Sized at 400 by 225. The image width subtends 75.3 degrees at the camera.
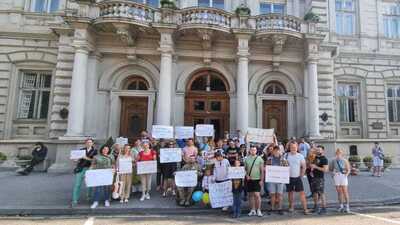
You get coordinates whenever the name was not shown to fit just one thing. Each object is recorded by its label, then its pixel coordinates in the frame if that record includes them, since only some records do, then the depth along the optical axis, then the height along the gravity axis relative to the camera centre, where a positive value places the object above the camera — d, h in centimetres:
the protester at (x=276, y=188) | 722 -124
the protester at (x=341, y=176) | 744 -88
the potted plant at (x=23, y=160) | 1349 -130
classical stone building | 1335 +392
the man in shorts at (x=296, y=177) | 716 -91
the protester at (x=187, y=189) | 762 -145
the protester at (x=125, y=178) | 784 -120
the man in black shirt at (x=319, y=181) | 729 -102
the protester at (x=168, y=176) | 851 -119
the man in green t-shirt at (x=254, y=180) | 701 -102
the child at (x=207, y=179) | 752 -110
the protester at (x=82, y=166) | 745 -86
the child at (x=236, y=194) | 683 -137
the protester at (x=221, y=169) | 721 -76
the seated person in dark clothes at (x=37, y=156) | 1242 -101
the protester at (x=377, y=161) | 1327 -73
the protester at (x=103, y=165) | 756 -80
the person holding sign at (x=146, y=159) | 820 -63
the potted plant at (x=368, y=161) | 1525 -88
